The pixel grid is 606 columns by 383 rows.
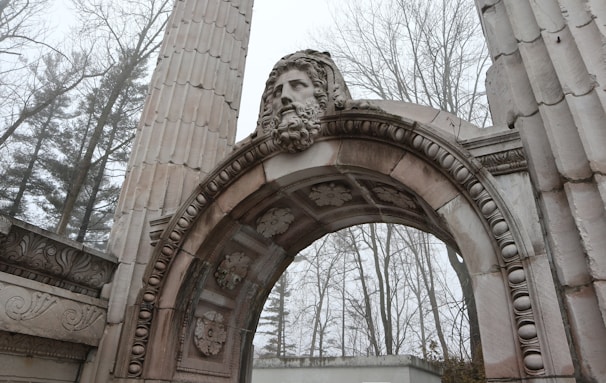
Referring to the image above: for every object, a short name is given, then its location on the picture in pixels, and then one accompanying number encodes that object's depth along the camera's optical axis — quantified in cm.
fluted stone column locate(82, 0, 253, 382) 459
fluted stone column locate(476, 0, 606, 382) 211
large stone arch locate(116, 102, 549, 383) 262
